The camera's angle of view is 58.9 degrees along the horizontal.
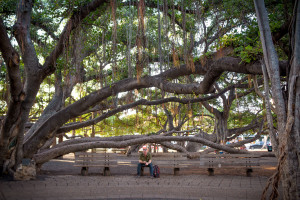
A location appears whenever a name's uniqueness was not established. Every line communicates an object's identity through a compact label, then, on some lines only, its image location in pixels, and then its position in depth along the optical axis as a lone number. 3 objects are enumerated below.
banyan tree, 4.39
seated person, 7.48
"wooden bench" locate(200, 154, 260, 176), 7.86
